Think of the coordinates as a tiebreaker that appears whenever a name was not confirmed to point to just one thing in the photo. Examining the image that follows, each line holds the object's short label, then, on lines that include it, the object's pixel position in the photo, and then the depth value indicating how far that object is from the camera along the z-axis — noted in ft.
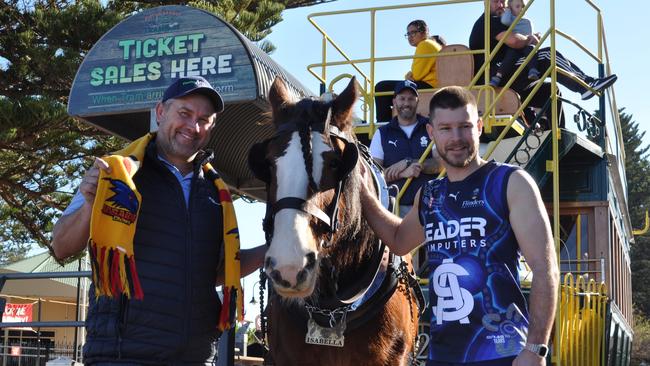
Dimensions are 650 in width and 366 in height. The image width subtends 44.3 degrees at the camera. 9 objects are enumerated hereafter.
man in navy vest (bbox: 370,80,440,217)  24.16
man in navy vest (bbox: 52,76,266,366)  11.32
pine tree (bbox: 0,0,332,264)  41.45
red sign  70.23
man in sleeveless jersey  10.37
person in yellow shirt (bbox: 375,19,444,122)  32.42
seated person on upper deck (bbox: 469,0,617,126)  28.48
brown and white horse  11.54
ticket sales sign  22.85
